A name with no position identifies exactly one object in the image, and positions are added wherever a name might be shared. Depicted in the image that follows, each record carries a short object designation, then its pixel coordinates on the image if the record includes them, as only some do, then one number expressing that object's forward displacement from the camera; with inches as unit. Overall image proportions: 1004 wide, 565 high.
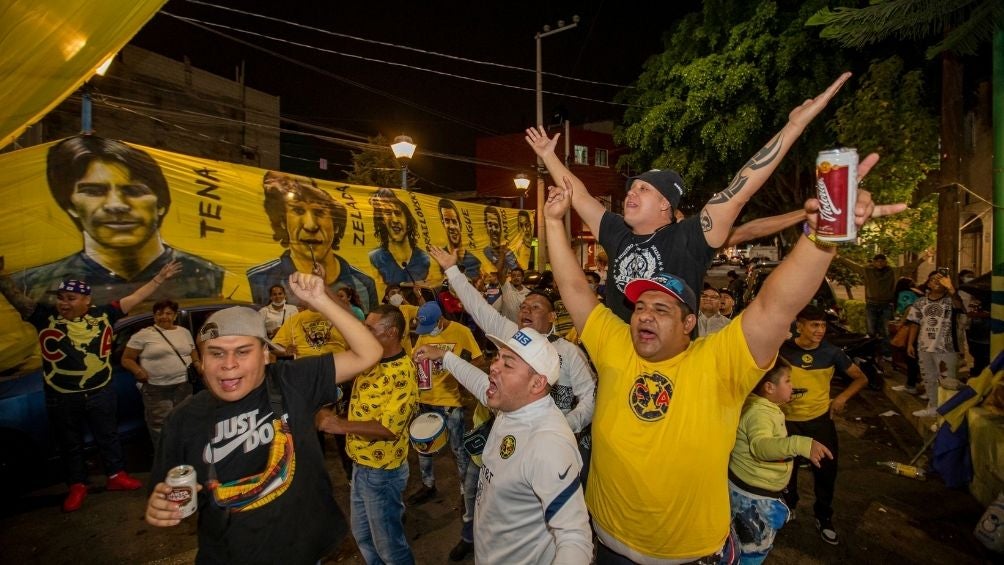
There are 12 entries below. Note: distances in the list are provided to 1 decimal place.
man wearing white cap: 76.9
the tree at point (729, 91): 508.4
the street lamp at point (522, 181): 743.2
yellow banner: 246.1
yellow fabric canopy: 66.0
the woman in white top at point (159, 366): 214.2
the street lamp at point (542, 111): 663.1
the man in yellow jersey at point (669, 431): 81.4
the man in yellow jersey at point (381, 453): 131.9
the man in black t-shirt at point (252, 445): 85.7
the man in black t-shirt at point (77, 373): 192.1
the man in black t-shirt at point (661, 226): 89.4
